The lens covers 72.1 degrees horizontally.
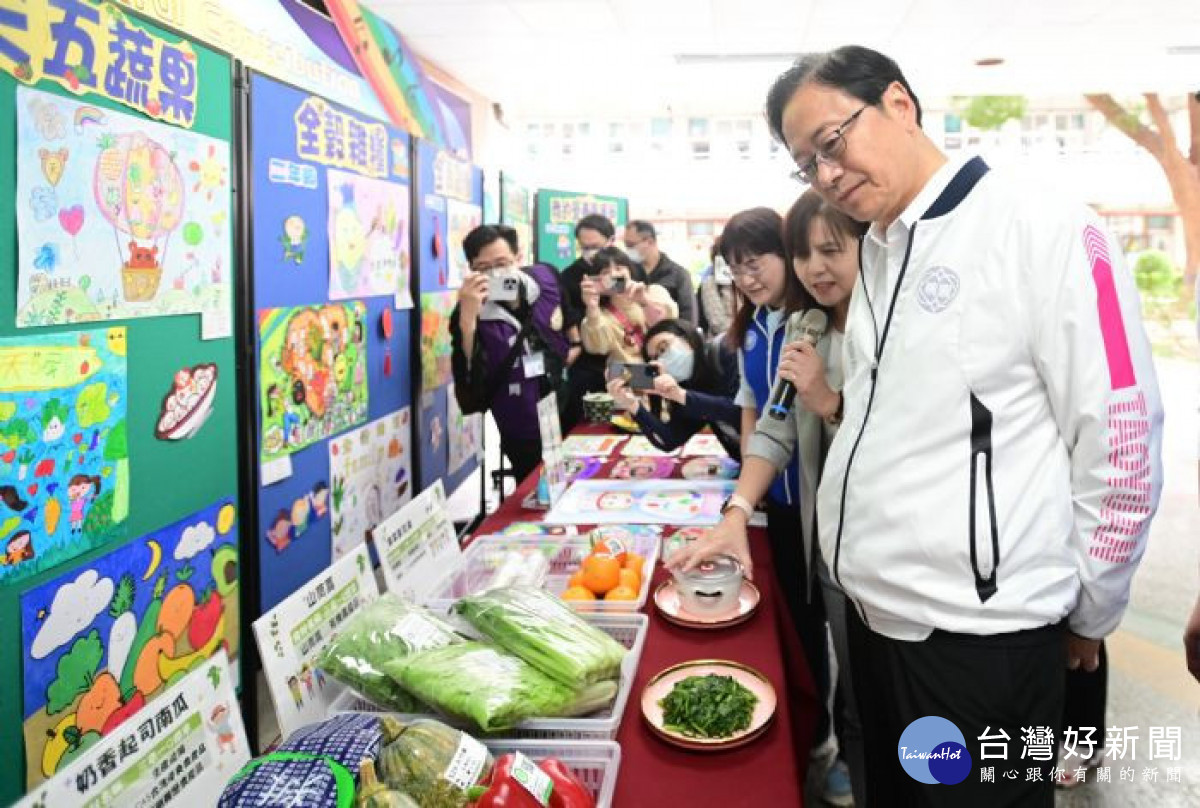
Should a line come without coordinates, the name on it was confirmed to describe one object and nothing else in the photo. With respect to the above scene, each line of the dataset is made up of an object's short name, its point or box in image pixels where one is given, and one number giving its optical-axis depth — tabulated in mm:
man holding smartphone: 3238
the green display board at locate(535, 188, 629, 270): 6395
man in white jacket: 1000
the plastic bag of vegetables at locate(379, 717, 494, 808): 878
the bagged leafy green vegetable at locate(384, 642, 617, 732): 1025
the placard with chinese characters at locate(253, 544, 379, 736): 1144
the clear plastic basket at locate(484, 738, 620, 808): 1051
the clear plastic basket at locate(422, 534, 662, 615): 1662
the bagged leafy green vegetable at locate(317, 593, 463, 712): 1139
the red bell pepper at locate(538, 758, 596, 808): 888
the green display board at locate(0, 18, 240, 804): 1663
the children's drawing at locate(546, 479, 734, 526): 2102
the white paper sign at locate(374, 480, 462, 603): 1566
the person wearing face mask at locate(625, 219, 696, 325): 5066
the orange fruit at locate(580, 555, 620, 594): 1575
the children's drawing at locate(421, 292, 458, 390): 3951
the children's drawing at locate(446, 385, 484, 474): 4504
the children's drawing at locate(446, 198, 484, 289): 4262
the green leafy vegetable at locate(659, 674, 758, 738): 1129
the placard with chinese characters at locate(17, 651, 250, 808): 842
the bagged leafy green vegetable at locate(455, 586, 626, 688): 1135
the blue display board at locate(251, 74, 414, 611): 2576
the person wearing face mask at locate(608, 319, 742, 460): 2453
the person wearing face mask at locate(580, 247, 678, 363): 3477
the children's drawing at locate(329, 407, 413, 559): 3104
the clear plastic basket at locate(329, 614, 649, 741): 1098
